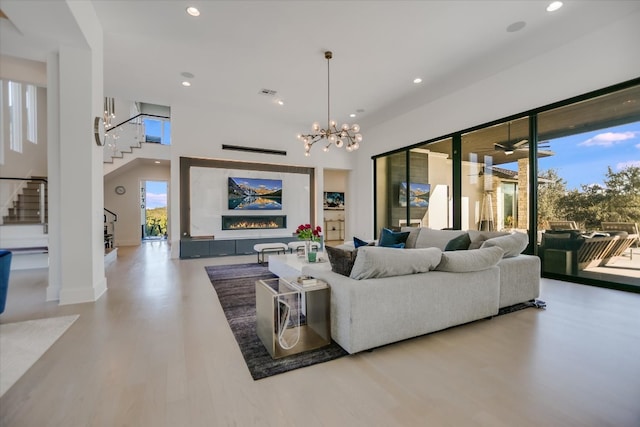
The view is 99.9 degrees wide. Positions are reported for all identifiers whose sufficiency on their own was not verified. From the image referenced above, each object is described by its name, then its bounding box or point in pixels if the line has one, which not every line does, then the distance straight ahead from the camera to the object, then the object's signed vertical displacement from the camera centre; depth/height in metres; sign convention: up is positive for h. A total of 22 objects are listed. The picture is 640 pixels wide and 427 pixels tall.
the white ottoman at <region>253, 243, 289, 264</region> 5.56 -0.69
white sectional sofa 2.08 -0.67
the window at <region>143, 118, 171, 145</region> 8.05 +2.62
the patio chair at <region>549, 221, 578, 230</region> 4.23 -0.19
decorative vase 3.85 -0.58
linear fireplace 7.32 -0.19
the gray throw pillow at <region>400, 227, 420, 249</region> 4.27 -0.39
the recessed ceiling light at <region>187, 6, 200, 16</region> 3.33 +2.57
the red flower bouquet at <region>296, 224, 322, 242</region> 4.14 -0.30
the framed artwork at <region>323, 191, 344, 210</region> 10.88 +0.60
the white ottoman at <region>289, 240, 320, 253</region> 4.36 -0.61
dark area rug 1.96 -1.09
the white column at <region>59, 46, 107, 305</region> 3.27 +0.49
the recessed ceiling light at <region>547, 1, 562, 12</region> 3.19 +2.50
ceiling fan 4.73 +1.26
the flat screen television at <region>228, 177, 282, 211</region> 7.34 +0.61
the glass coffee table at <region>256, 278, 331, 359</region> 2.10 -0.87
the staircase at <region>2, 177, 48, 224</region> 5.05 +0.26
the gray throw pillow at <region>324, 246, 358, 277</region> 2.28 -0.39
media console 6.46 -0.78
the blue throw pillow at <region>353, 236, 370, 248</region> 4.20 -0.44
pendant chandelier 4.43 +1.43
